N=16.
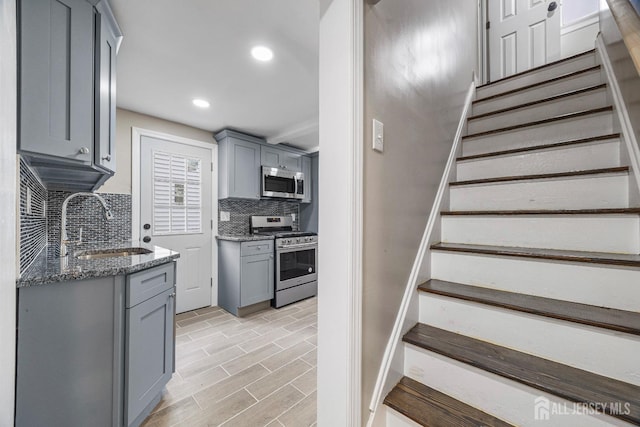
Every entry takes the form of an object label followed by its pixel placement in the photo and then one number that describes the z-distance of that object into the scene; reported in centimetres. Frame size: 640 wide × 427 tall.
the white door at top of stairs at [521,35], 274
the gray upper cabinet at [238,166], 326
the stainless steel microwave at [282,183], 363
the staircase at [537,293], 82
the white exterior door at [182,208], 284
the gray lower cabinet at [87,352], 106
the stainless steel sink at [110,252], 190
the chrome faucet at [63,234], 162
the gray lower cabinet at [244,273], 300
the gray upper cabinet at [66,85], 106
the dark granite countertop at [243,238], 303
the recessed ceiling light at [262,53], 176
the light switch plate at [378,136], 95
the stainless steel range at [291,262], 333
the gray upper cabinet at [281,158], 368
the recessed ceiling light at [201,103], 248
